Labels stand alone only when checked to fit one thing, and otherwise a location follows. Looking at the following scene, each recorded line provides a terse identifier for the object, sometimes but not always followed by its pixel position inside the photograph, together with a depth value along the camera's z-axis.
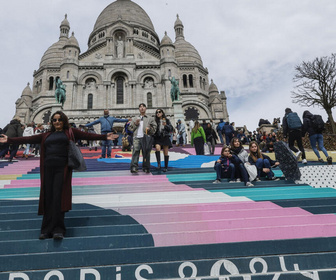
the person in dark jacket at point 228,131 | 11.34
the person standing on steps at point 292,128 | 7.16
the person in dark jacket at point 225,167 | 5.06
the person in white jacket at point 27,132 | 10.02
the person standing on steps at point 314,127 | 6.95
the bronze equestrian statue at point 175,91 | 23.03
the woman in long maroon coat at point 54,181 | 2.63
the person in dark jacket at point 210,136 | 10.53
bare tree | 20.19
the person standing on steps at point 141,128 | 5.72
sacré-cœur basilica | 26.52
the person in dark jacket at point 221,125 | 13.08
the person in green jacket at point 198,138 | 8.84
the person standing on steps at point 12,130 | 8.16
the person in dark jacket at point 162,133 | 5.88
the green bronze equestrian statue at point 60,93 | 22.50
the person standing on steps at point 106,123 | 8.27
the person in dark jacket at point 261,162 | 5.18
